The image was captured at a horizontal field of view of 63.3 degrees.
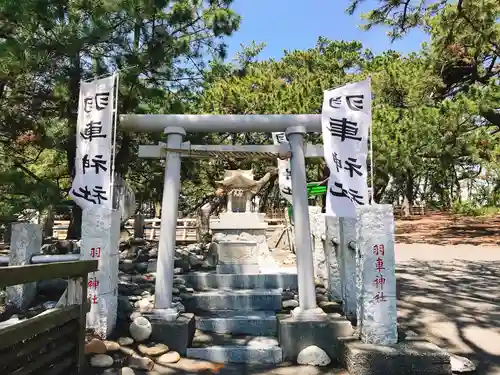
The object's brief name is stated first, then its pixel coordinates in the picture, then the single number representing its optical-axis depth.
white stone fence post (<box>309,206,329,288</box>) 6.80
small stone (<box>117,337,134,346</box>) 4.25
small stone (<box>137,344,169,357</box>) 4.21
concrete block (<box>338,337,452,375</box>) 3.59
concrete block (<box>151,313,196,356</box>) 4.48
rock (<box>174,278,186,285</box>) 6.60
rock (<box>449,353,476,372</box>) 3.82
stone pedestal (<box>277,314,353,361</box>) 4.50
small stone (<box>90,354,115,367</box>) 3.71
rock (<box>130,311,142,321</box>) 4.67
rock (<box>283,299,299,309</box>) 5.83
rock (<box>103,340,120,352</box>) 4.05
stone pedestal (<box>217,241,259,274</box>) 7.64
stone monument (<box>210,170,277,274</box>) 7.65
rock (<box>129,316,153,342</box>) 4.40
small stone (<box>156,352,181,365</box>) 4.19
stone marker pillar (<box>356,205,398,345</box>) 3.88
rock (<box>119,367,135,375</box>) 3.65
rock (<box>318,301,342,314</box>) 5.20
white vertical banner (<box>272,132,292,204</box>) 7.48
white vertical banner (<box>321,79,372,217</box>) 4.67
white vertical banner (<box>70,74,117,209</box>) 4.55
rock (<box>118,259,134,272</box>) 7.37
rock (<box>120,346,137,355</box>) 4.10
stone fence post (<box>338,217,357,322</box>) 5.00
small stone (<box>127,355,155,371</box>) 3.93
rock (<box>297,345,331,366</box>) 4.32
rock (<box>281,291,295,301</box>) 6.21
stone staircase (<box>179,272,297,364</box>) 4.58
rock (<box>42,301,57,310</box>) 4.62
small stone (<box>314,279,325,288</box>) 6.73
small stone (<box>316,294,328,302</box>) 5.70
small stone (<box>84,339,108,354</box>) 3.88
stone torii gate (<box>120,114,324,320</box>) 4.84
